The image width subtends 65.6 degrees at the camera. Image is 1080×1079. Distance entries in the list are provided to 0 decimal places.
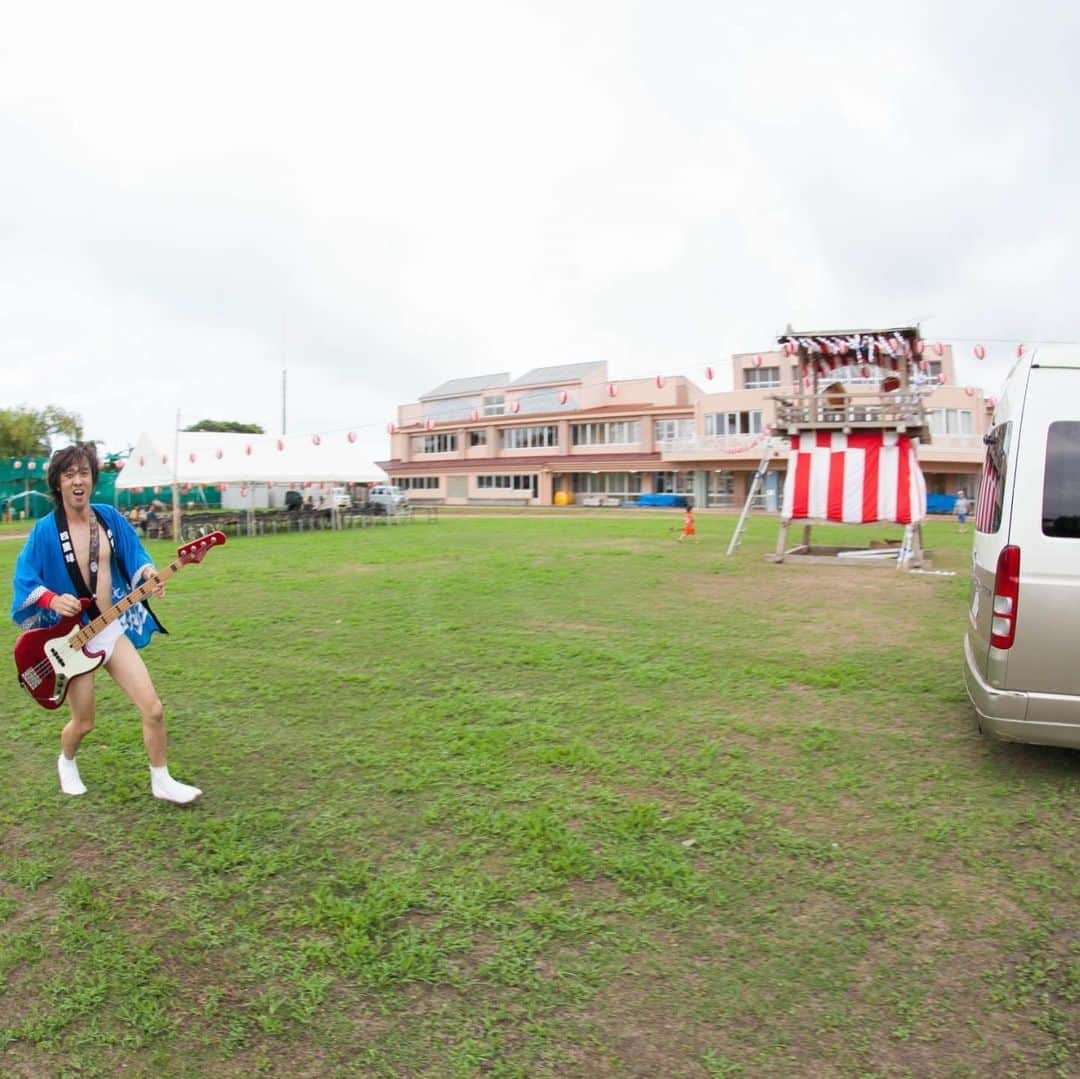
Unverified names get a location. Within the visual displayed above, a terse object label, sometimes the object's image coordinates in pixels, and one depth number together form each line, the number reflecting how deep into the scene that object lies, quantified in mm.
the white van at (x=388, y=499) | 31844
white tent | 22703
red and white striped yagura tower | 13992
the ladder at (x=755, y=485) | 15683
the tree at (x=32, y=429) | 45344
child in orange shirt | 20491
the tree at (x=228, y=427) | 83044
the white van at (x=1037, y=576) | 4180
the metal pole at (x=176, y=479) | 21984
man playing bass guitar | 3881
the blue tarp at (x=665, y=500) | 47406
